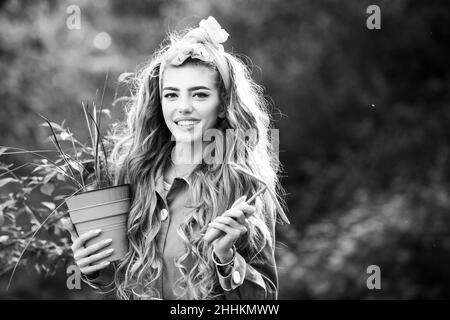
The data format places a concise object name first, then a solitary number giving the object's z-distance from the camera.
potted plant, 3.17
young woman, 3.22
